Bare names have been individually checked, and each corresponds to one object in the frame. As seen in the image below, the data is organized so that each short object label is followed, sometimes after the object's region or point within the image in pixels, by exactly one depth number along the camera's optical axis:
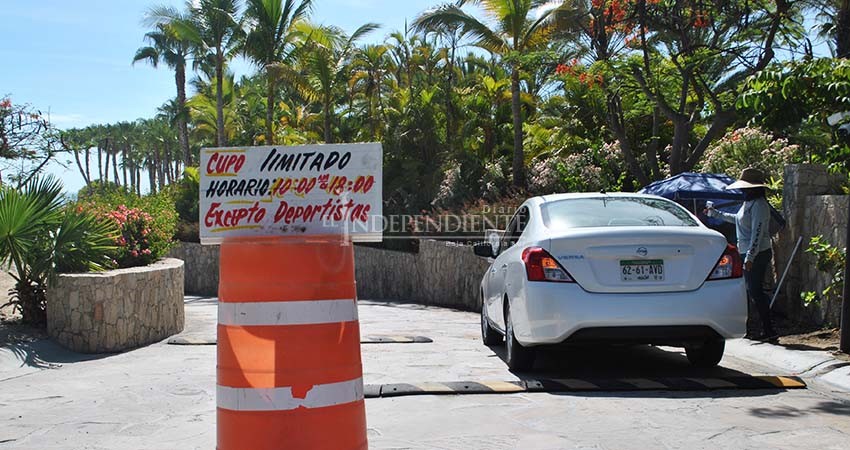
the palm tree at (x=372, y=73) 29.84
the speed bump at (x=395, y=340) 10.16
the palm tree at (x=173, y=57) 46.91
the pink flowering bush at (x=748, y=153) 16.20
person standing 9.09
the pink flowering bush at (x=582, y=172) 19.47
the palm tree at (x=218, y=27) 28.53
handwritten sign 3.84
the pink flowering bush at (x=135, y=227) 11.30
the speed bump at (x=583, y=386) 6.74
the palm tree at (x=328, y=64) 27.53
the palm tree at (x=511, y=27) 21.09
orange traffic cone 3.61
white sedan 6.92
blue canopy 11.71
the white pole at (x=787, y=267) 9.71
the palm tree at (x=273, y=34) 27.64
